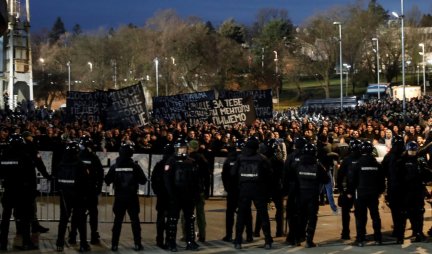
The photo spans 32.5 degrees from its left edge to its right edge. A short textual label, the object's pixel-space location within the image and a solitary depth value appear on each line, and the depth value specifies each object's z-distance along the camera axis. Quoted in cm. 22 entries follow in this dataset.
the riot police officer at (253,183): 1188
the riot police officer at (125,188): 1184
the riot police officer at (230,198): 1279
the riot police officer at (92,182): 1227
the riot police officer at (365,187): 1220
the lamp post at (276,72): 8204
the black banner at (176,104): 2683
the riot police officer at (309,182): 1205
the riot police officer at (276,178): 1303
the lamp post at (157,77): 6812
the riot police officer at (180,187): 1184
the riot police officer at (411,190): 1257
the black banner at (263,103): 2708
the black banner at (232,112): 2597
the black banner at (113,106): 2475
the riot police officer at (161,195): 1231
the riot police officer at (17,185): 1212
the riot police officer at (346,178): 1238
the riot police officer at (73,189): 1184
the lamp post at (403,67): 3918
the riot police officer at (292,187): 1232
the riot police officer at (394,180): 1255
